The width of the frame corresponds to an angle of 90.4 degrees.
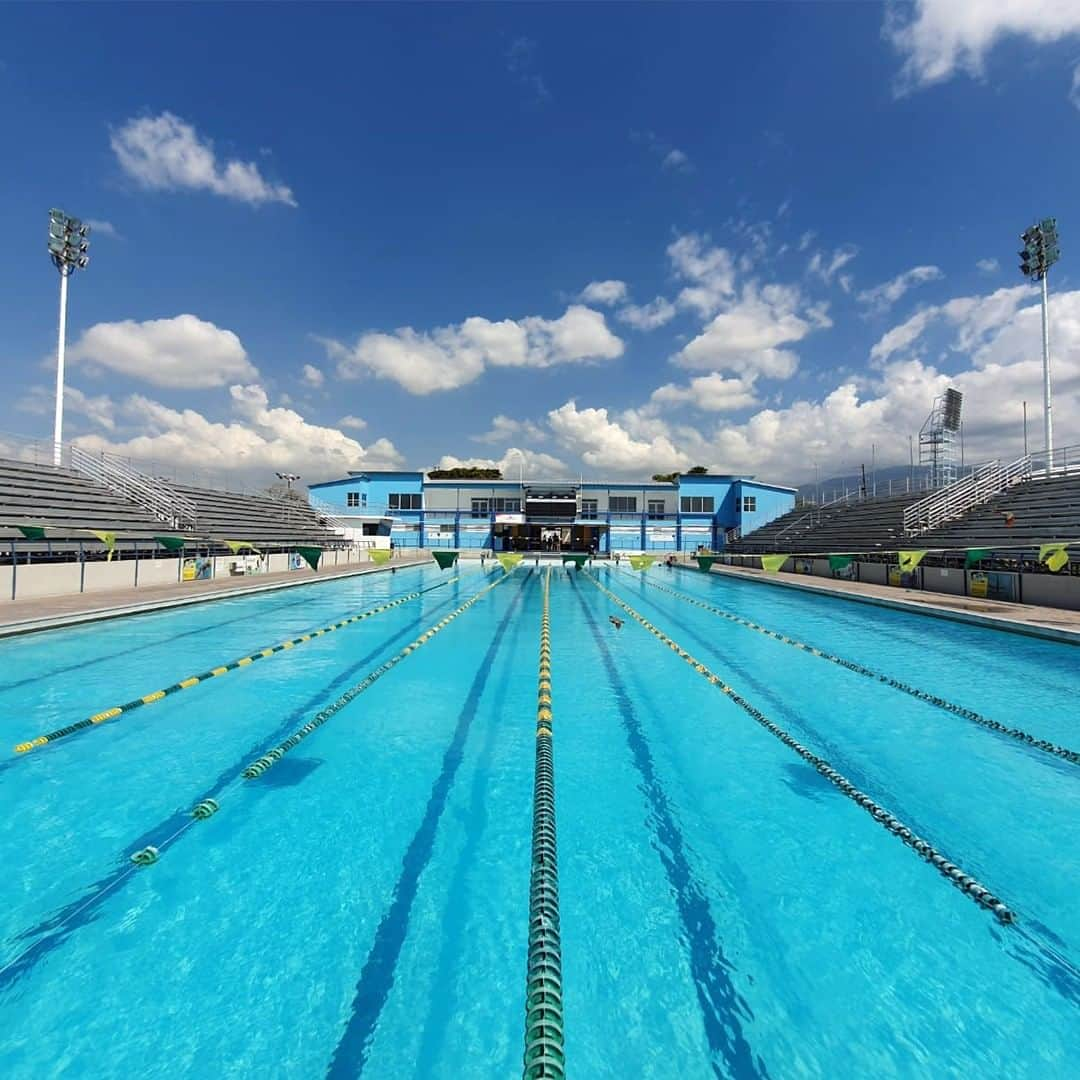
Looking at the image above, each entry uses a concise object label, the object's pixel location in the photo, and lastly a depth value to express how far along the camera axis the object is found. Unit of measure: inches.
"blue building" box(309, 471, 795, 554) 1898.4
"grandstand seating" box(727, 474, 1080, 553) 705.6
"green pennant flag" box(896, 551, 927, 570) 589.0
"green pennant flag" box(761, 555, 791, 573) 671.4
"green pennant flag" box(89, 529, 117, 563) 617.2
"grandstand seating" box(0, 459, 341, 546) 637.3
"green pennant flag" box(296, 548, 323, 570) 793.6
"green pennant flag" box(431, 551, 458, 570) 894.7
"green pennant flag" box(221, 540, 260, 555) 788.0
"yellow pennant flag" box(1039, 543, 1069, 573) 518.0
